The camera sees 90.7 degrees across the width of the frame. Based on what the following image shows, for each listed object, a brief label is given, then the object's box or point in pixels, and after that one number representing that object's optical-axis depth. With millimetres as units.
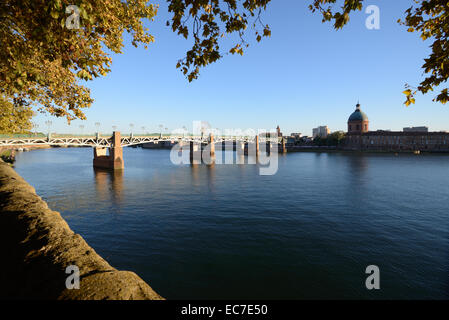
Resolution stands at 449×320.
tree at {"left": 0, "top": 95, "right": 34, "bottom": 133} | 17144
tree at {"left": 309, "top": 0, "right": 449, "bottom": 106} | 4750
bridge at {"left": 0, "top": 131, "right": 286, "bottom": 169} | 47656
